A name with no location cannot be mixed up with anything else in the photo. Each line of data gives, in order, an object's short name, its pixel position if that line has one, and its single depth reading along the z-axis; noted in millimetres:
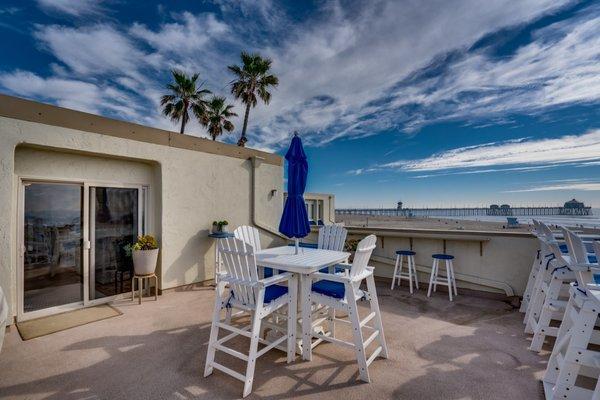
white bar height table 2504
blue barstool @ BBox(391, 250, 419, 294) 4969
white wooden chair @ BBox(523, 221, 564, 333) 3173
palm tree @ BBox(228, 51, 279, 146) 13992
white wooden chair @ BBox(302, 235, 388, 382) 2285
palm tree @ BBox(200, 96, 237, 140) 15484
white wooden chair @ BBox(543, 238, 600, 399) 1759
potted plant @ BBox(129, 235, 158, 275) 4336
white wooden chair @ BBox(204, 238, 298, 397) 2189
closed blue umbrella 3355
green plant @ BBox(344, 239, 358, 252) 6047
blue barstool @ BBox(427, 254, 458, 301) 4562
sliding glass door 3803
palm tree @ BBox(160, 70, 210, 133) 14484
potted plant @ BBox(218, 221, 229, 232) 5566
